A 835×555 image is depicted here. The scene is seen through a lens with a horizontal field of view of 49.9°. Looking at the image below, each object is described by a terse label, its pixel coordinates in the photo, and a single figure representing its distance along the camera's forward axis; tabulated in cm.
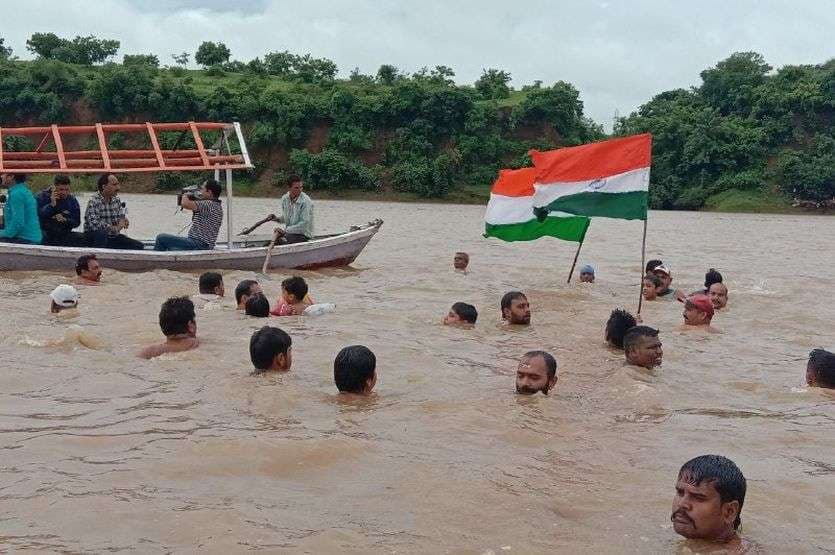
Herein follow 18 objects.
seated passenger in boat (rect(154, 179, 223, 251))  1341
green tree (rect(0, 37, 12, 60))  6866
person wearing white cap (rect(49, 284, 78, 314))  916
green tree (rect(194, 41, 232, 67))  7356
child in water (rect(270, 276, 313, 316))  952
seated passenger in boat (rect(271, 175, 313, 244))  1467
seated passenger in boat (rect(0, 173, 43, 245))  1223
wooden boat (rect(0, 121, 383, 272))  1228
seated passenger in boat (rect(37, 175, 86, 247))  1309
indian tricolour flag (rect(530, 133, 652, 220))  987
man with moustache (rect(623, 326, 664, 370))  745
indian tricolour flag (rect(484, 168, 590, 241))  1253
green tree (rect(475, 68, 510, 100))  6353
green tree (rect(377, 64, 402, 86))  6729
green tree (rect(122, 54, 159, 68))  6719
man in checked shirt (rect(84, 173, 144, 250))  1316
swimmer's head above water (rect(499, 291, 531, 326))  977
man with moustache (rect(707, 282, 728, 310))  1156
